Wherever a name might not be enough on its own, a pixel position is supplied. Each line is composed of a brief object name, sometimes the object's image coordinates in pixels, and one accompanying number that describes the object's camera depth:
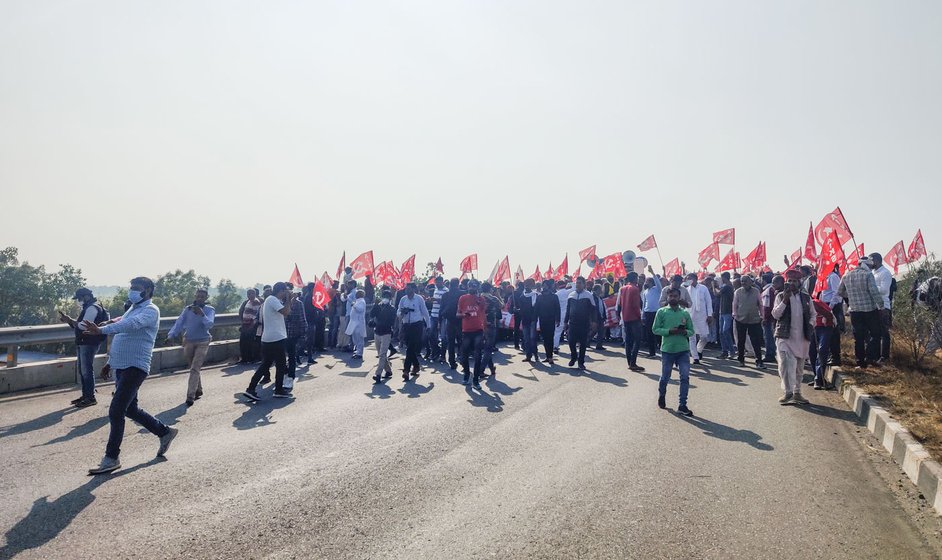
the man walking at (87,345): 8.48
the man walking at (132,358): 5.57
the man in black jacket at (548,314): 13.22
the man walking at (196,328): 9.16
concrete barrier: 9.40
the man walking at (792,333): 8.66
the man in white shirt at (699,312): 13.03
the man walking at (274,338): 9.26
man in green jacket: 8.25
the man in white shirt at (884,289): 10.77
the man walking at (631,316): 12.30
